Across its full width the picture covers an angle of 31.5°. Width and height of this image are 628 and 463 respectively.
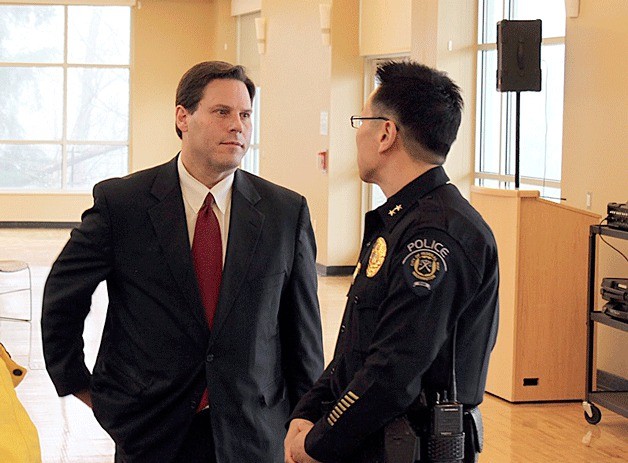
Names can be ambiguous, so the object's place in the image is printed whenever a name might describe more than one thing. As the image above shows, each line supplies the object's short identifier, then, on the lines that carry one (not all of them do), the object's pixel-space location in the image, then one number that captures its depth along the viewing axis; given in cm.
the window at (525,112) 790
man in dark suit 258
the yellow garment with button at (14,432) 183
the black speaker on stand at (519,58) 704
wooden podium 654
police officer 204
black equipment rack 588
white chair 896
